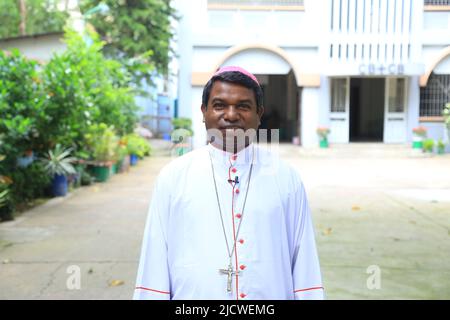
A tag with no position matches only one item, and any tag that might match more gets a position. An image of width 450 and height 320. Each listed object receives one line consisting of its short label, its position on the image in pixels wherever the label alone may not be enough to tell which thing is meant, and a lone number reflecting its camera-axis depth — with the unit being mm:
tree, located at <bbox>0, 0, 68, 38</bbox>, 18734
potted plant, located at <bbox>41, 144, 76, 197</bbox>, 7297
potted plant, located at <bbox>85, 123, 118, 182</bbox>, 9242
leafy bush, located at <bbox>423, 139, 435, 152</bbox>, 11344
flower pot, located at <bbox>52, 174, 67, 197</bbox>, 7427
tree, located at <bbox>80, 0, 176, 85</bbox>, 13438
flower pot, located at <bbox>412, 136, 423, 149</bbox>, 11609
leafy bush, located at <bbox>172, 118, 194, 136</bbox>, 7233
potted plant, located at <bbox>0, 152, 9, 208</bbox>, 5453
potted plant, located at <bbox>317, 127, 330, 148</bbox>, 12332
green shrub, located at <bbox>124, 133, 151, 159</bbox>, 11675
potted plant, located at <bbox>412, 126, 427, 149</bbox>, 11594
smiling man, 1540
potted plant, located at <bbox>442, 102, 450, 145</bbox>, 10442
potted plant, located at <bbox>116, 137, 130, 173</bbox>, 10203
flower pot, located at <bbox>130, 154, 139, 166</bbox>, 12193
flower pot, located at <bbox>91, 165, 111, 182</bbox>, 9242
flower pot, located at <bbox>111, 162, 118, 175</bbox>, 10150
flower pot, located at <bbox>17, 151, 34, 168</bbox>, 6898
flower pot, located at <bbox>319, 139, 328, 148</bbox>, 12820
